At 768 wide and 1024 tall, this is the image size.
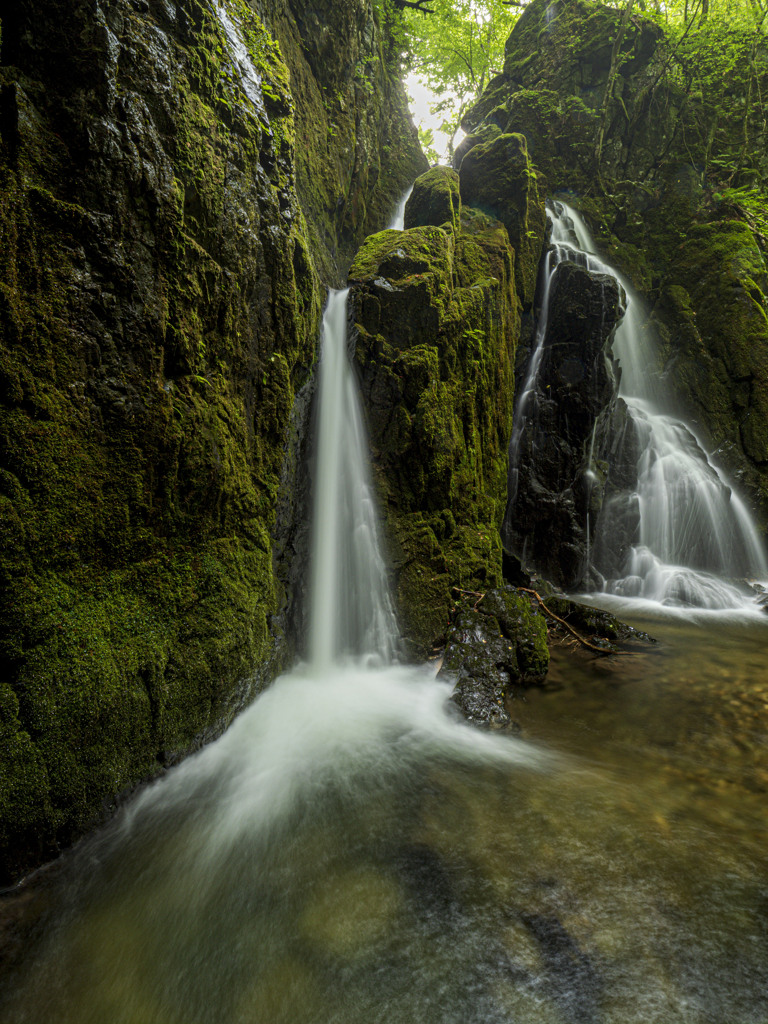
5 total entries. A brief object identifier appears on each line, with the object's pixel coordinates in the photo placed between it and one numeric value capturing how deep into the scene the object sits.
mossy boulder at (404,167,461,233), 8.59
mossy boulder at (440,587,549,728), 4.41
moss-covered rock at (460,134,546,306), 10.53
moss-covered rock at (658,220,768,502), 11.45
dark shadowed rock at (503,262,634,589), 9.64
